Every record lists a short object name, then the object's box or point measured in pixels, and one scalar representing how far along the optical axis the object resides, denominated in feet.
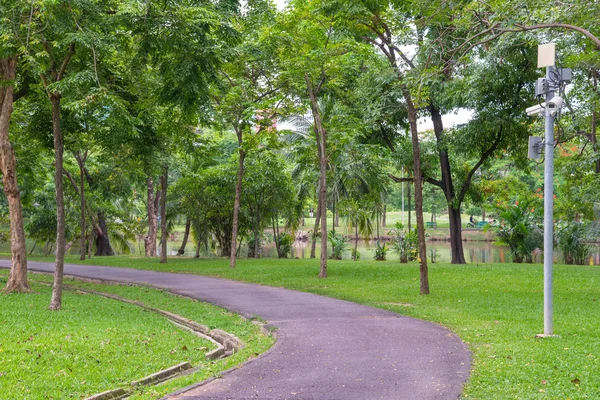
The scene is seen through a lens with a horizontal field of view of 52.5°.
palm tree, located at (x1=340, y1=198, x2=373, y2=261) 91.98
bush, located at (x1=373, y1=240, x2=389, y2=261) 97.16
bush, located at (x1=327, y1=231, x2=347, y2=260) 100.48
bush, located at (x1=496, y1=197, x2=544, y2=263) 86.67
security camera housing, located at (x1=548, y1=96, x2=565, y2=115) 30.09
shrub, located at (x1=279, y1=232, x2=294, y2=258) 106.52
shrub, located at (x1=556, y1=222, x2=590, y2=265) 84.23
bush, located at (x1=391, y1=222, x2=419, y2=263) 88.28
